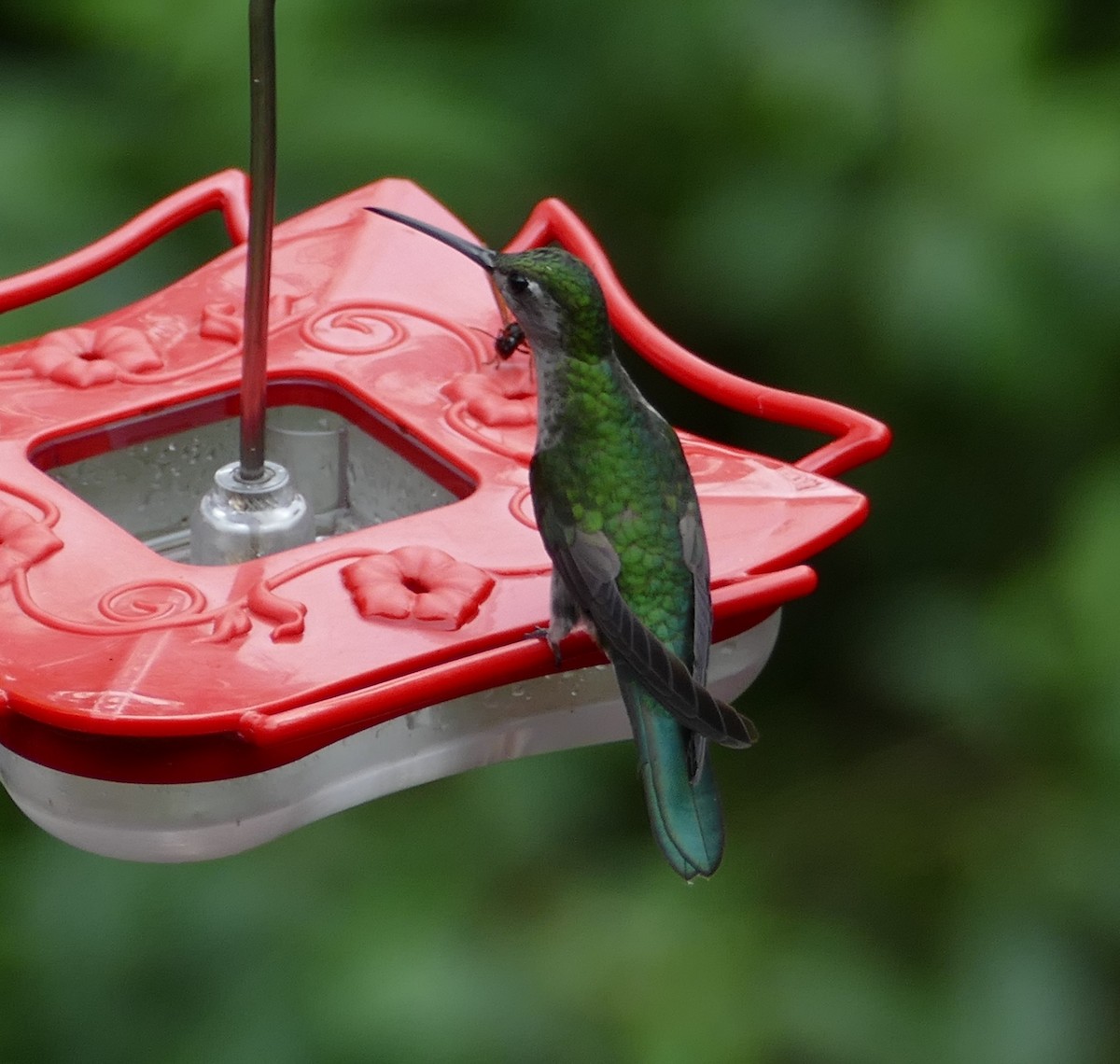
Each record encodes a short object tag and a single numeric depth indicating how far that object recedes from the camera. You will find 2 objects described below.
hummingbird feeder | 3.17
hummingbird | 3.19
